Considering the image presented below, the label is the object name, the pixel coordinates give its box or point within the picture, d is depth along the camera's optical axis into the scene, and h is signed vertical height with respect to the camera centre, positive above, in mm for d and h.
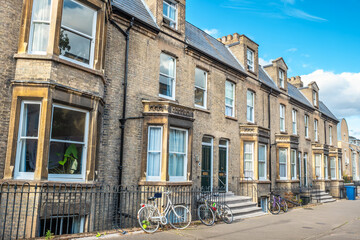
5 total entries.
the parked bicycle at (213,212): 11023 -1719
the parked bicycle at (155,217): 9169 -1663
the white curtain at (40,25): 8516 +3825
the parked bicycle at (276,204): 15193 -1820
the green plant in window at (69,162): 8586 +5
